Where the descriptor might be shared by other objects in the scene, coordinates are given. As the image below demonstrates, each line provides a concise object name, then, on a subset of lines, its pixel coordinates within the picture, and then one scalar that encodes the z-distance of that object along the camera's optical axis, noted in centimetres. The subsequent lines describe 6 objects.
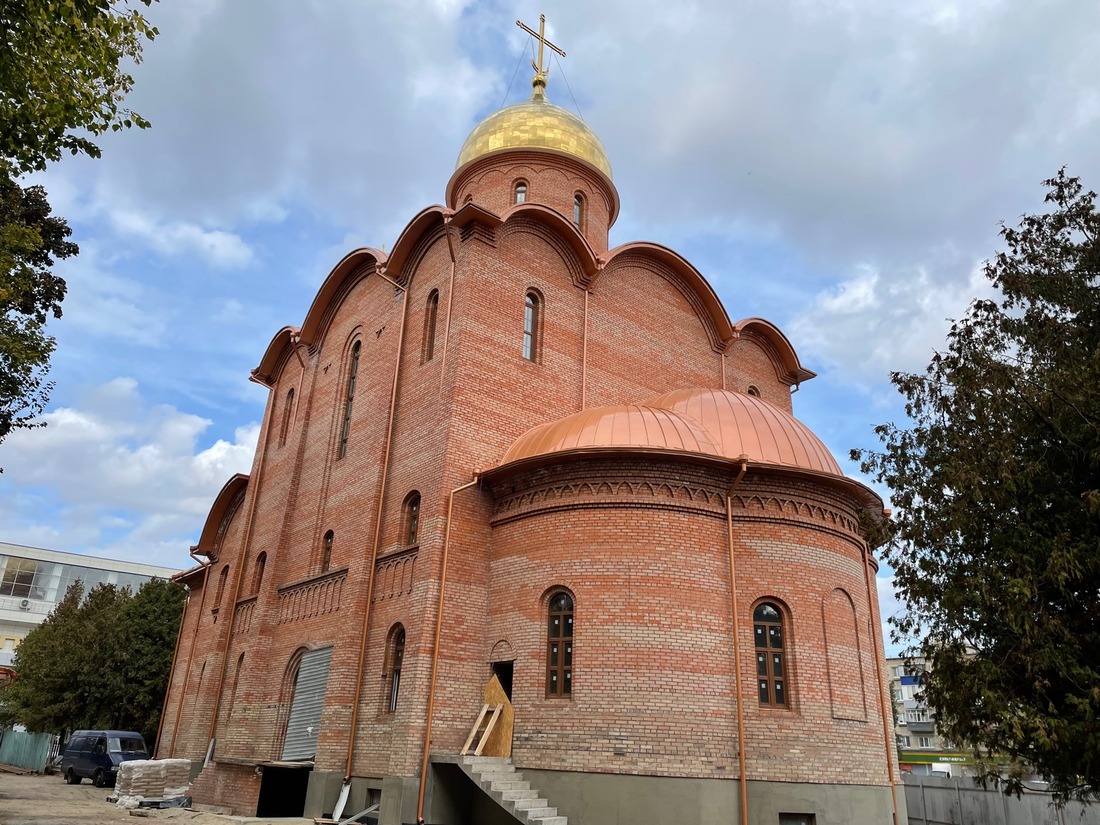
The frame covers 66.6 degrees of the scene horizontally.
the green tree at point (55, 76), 657
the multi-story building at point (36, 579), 5150
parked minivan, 2044
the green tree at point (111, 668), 2484
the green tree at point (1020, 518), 703
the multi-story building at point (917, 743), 3809
